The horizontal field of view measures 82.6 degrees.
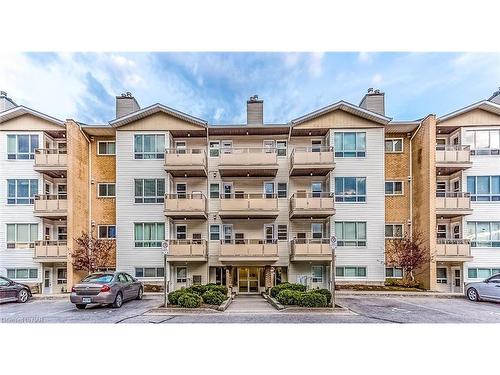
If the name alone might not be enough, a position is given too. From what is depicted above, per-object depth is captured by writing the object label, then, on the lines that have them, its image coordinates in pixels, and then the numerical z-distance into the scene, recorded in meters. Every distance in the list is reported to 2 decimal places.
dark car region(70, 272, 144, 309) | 8.05
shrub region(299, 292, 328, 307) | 7.84
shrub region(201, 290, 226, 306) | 8.46
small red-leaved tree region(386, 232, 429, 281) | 10.73
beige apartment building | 10.41
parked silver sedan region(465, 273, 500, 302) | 8.68
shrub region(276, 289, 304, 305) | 8.02
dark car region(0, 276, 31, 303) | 8.66
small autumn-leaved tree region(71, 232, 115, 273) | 10.76
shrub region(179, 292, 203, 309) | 7.82
